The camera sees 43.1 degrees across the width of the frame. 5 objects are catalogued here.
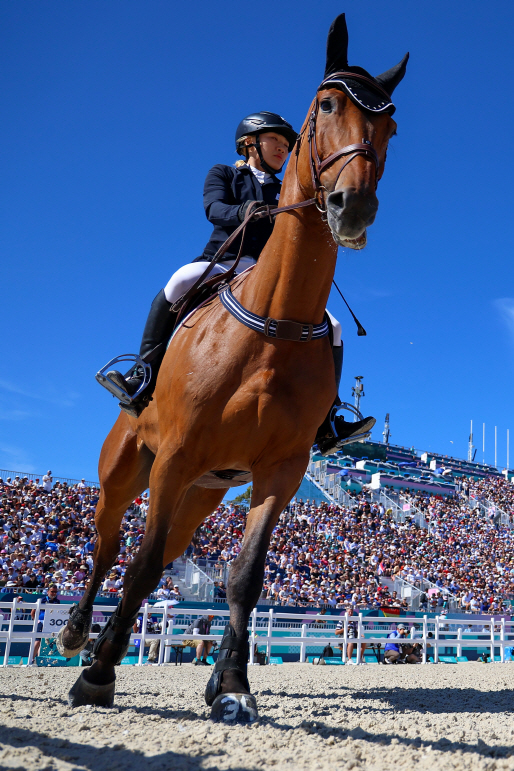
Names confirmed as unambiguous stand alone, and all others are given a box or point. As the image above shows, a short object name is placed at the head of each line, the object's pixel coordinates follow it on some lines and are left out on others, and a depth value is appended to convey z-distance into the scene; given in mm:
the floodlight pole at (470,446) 71075
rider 5574
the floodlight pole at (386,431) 61594
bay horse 4066
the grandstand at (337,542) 21125
